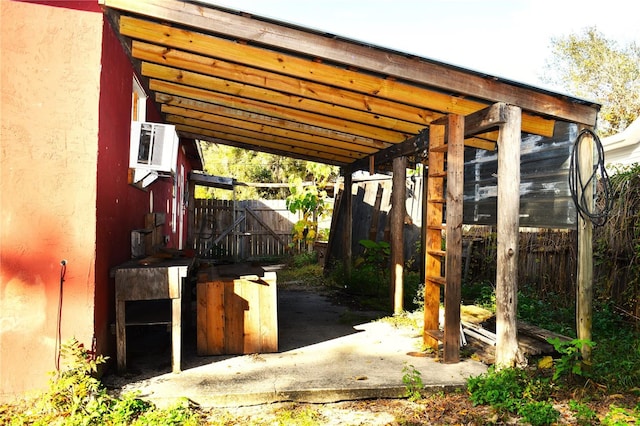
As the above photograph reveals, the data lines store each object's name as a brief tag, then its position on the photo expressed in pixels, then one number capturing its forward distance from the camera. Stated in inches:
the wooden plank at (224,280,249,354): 199.0
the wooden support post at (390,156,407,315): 290.0
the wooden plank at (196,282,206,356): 195.9
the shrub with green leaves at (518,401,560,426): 139.3
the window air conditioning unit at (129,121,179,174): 200.5
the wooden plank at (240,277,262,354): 200.2
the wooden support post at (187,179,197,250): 538.6
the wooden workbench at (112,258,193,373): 166.9
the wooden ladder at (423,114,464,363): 196.2
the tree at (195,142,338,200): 842.2
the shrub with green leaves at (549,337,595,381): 166.2
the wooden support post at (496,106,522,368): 179.9
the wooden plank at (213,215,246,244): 581.0
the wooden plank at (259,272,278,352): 201.8
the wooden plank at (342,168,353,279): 397.7
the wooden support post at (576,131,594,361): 180.7
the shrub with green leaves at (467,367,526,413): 151.6
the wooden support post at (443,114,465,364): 195.5
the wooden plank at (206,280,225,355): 196.7
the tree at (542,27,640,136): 744.3
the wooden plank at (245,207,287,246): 604.7
